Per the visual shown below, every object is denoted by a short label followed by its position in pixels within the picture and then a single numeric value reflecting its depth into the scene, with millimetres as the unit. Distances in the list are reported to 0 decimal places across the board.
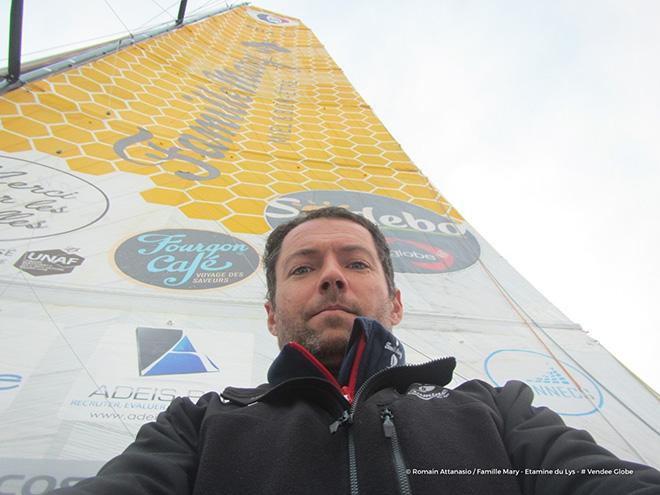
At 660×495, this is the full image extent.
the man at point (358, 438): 518
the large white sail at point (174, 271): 956
